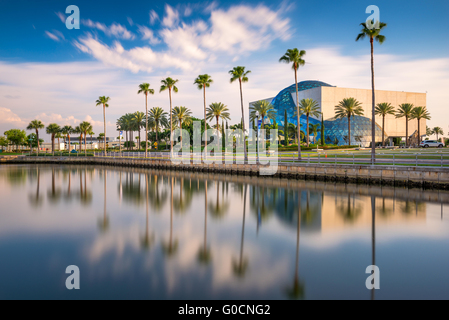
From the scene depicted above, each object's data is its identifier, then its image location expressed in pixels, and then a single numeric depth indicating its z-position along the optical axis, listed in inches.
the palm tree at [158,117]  2888.8
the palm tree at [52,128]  3508.9
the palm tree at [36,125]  3597.4
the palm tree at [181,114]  2669.8
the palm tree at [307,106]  2461.9
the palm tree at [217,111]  2466.8
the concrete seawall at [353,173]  835.4
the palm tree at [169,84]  2022.6
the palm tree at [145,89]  2218.3
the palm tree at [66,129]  3617.1
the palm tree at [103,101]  2672.2
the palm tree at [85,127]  3457.2
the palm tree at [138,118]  3125.0
